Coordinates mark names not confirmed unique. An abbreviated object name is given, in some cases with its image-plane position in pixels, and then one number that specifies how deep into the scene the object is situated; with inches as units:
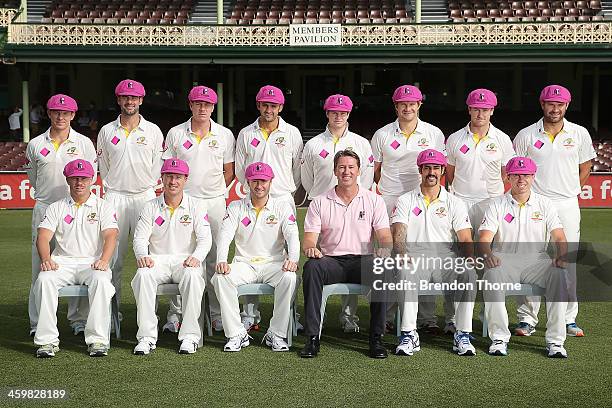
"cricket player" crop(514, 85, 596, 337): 323.0
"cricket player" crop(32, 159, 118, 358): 291.4
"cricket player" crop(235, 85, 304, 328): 334.0
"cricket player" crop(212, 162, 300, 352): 300.4
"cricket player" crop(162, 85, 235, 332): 334.0
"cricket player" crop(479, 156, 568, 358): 292.8
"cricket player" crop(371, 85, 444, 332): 329.4
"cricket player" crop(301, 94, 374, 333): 333.1
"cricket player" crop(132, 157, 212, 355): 298.4
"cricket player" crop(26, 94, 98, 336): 327.0
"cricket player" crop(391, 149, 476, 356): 303.9
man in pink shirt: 300.8
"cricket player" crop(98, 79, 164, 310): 332.8
